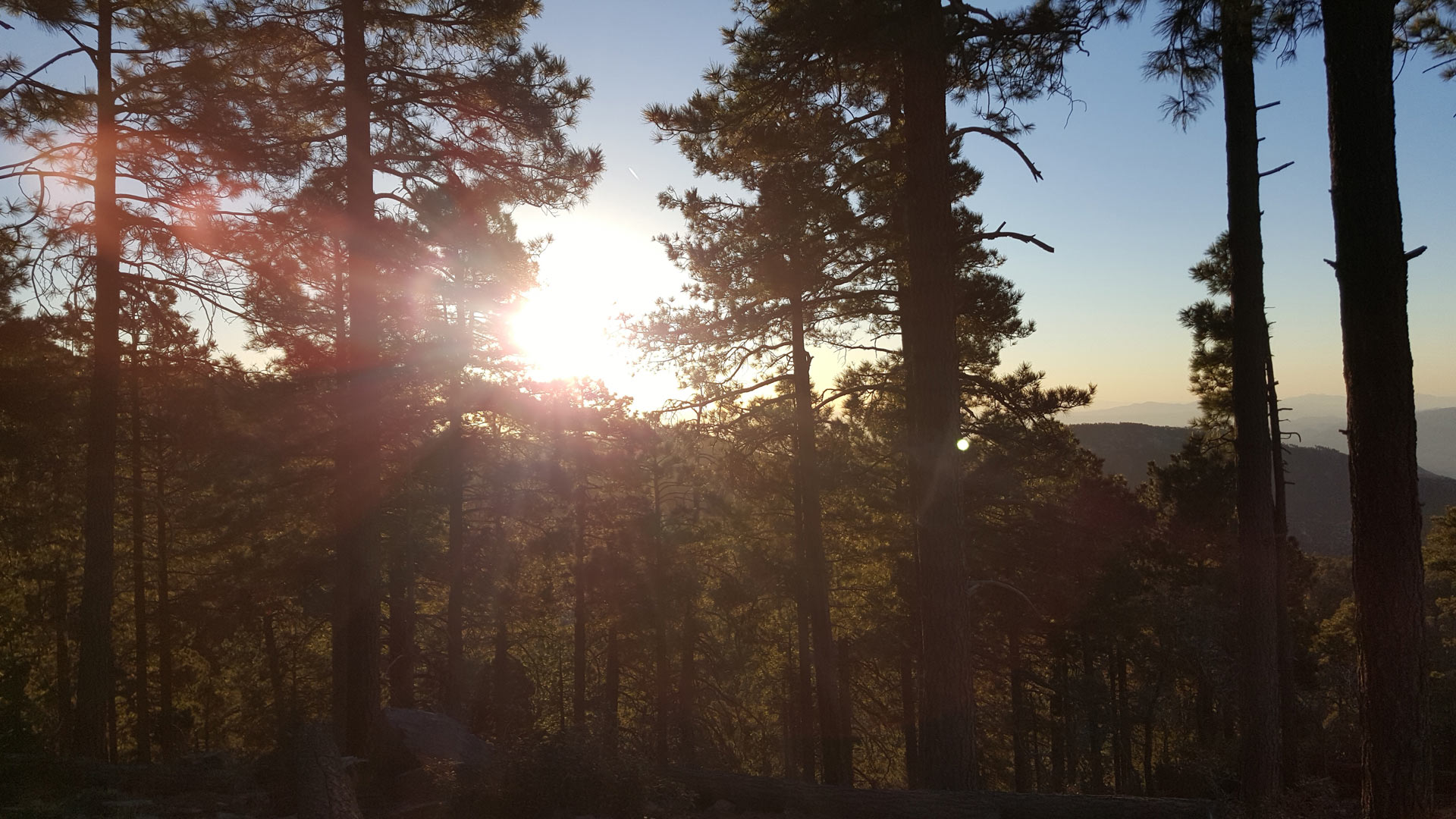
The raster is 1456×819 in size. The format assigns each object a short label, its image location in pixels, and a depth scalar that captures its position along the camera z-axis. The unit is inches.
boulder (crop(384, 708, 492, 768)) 387.9
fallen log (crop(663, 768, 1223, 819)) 303.7
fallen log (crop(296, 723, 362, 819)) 273.4
